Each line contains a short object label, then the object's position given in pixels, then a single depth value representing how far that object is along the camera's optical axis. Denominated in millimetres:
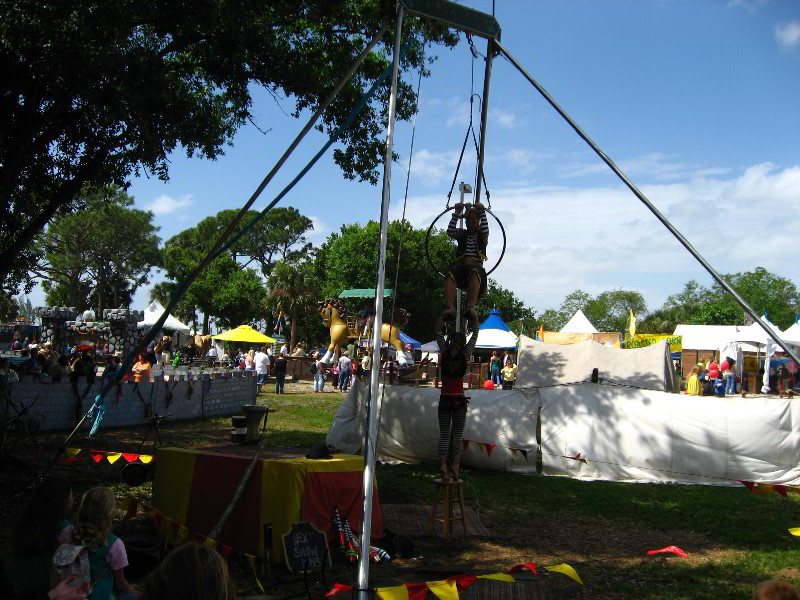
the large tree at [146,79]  7527
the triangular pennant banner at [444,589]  4230
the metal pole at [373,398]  4129
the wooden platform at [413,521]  7301
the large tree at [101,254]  53500
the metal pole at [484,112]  7053
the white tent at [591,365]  12352
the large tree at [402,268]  41706
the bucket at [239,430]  7750
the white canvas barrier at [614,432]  10211
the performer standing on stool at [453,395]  7066
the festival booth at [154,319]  36000
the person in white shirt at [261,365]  21609
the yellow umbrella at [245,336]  29062
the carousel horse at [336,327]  25719
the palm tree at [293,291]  39875
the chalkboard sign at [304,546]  5773
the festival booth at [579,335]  31708
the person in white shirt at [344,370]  24141
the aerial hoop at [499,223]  7156
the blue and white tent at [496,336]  27828
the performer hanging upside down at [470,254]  7016
